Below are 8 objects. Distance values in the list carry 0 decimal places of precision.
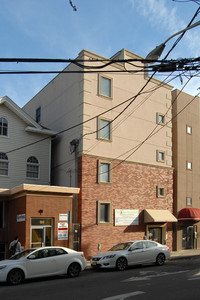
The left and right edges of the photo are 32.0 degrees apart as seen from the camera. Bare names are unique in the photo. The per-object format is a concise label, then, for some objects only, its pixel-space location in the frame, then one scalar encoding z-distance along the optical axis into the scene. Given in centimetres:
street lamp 918
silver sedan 1588
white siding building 2200
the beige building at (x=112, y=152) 2189
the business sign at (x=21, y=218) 1850
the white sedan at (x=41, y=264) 1263
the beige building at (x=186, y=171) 2686
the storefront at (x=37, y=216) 1855
